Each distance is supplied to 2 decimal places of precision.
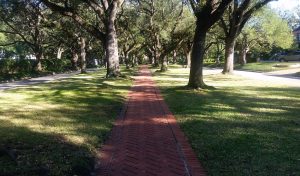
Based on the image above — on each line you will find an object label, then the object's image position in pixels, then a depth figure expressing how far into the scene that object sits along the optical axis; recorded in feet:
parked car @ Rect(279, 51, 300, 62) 118.20
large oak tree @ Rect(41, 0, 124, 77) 50.49
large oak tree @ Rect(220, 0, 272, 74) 54.25
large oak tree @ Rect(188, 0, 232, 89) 33.64
